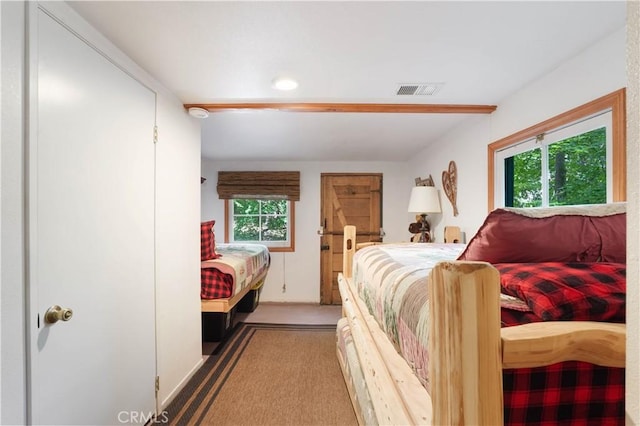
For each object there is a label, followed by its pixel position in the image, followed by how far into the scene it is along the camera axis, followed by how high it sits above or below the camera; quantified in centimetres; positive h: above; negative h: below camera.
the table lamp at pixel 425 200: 273 +13
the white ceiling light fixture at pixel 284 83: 158 +82
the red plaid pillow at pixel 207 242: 252 -30
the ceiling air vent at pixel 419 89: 164 +81
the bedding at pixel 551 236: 74 -7
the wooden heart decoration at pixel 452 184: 251 +29
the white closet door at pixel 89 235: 95 -10
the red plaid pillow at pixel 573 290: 51 -16
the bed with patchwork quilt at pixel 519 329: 40 -21
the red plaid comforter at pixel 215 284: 233 -66
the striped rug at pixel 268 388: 167 -133
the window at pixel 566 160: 115 +30
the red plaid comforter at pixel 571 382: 49 -32
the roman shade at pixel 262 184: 403 +45
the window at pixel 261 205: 404 +12
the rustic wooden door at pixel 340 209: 409 +6
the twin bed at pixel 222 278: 233 -65
